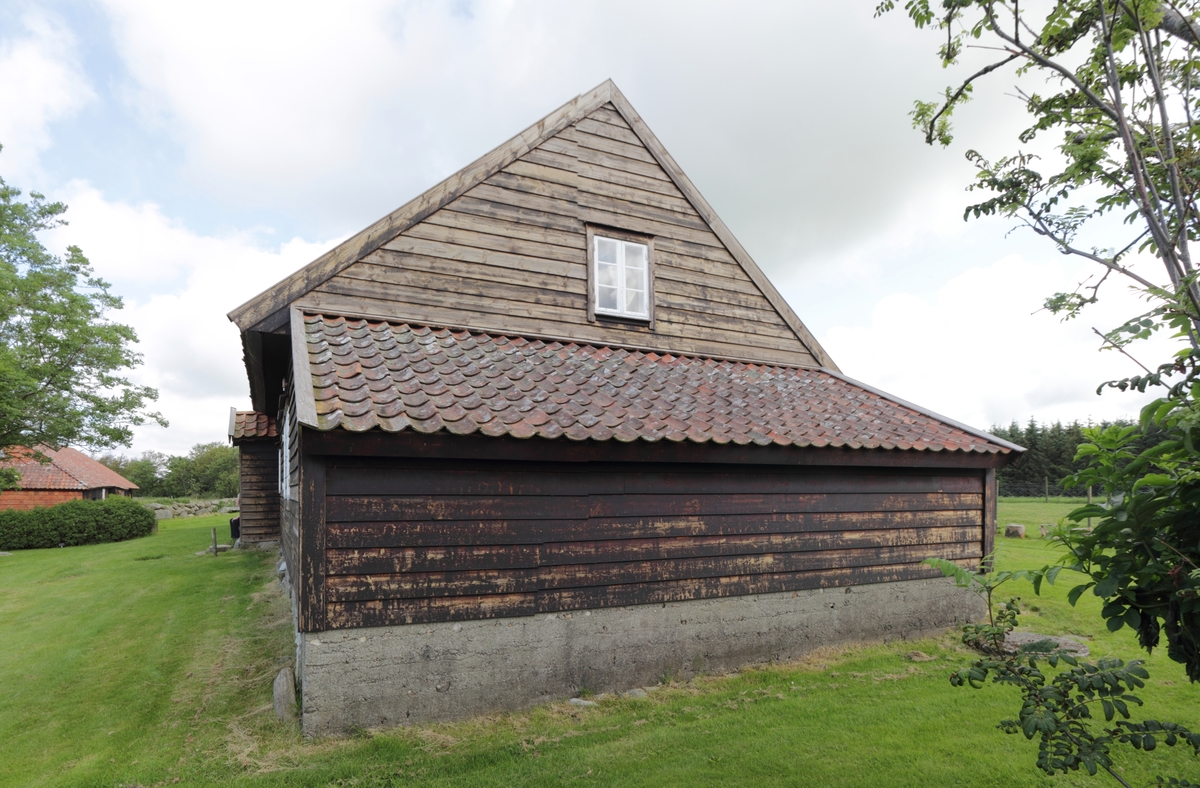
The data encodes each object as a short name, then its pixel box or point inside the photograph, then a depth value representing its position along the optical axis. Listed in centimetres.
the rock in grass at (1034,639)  788
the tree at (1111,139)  259
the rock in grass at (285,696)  548
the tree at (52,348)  2308
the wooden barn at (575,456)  540
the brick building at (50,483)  2952
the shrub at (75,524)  2142
